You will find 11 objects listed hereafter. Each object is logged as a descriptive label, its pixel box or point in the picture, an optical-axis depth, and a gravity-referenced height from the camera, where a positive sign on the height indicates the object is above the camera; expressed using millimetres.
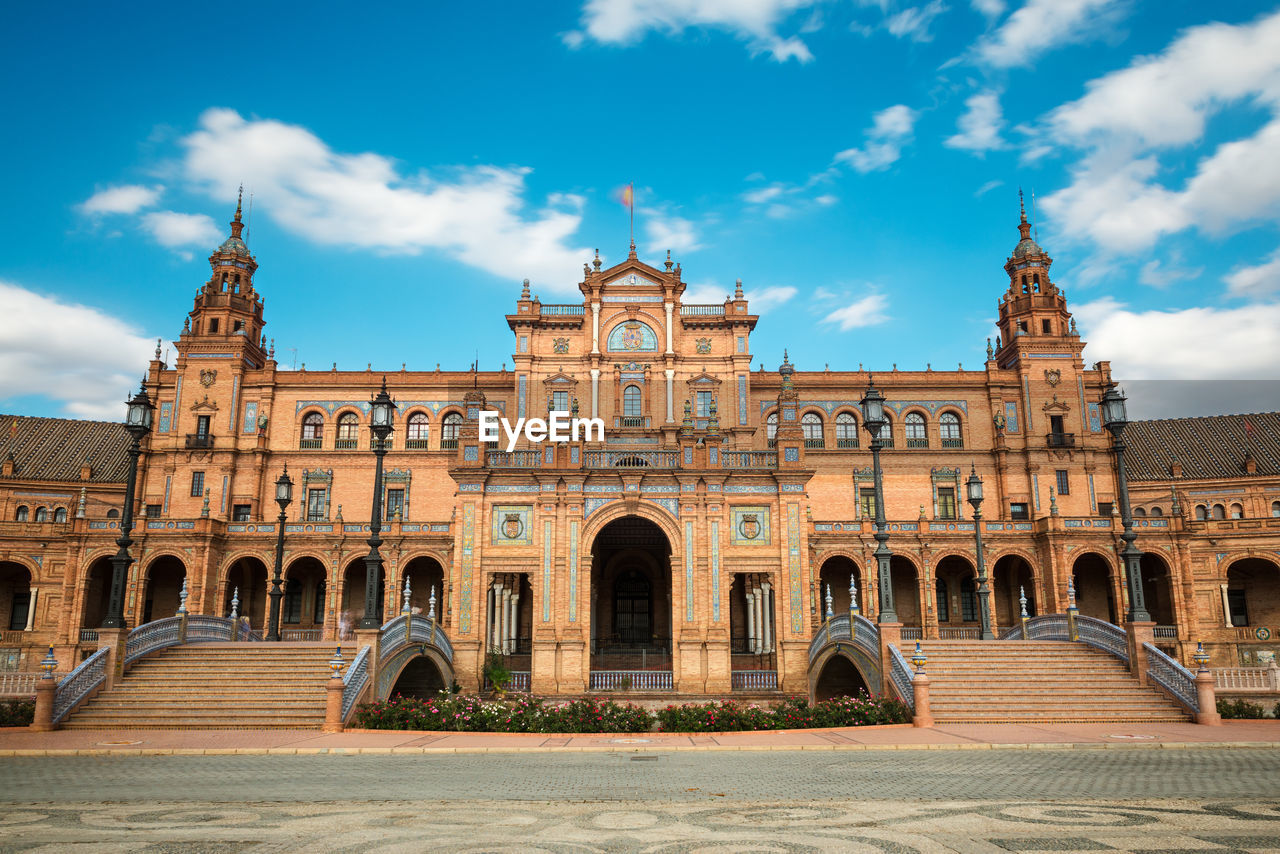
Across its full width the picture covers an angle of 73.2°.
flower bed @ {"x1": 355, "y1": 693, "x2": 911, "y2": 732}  20609 -2346
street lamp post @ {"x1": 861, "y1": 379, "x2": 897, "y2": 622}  24375 +2359
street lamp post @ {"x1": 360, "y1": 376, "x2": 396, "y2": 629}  23520 +2545
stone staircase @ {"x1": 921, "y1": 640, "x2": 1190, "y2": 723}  20922 -1801
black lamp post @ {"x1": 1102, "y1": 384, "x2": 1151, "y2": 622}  22906 +2084
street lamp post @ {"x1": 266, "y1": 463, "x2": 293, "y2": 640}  29728 +1722
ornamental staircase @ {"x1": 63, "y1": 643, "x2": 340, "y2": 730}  20906 -1806
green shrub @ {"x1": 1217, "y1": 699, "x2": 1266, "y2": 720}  21094 -2304
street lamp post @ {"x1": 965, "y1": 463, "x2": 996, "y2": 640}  29594 +1355
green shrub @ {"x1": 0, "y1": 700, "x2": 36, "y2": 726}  21031 -2223
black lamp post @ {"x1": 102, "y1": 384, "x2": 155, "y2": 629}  22997 +2733
